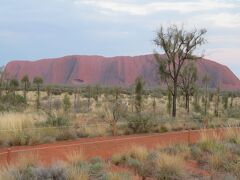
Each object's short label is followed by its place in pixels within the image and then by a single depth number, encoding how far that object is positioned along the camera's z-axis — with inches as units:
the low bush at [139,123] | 973.2
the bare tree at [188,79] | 1513.3
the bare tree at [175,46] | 1207.6
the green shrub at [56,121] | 901.8
